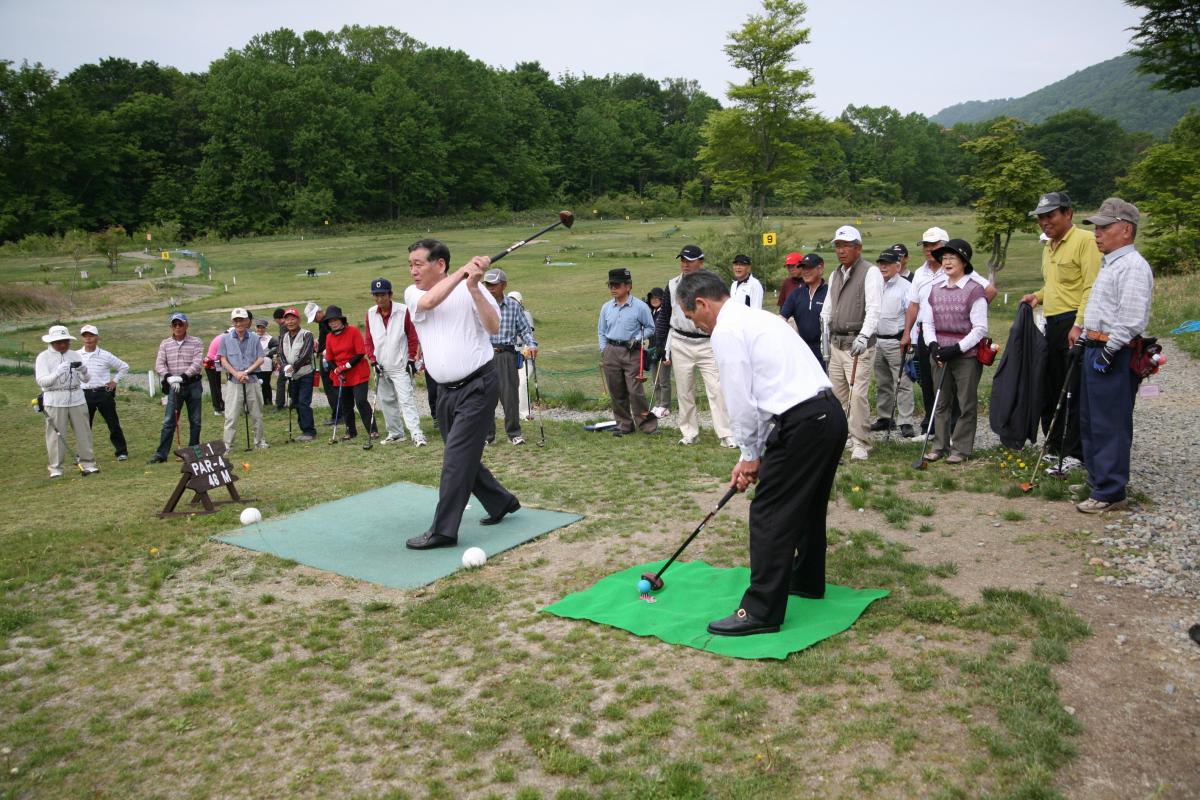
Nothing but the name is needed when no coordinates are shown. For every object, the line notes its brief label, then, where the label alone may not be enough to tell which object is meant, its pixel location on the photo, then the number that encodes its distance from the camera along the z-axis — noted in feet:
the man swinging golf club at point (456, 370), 24.64
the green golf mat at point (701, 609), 17.35
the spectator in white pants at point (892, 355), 35.65
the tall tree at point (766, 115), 182.19
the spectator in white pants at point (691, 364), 35.70
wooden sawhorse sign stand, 30.17
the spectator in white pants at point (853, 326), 30.89
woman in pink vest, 29.55
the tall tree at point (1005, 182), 104.58
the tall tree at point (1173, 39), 92.12
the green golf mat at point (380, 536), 23.54
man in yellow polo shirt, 26.11
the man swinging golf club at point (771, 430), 17.22
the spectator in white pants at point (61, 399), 40.37
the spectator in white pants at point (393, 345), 41.01
